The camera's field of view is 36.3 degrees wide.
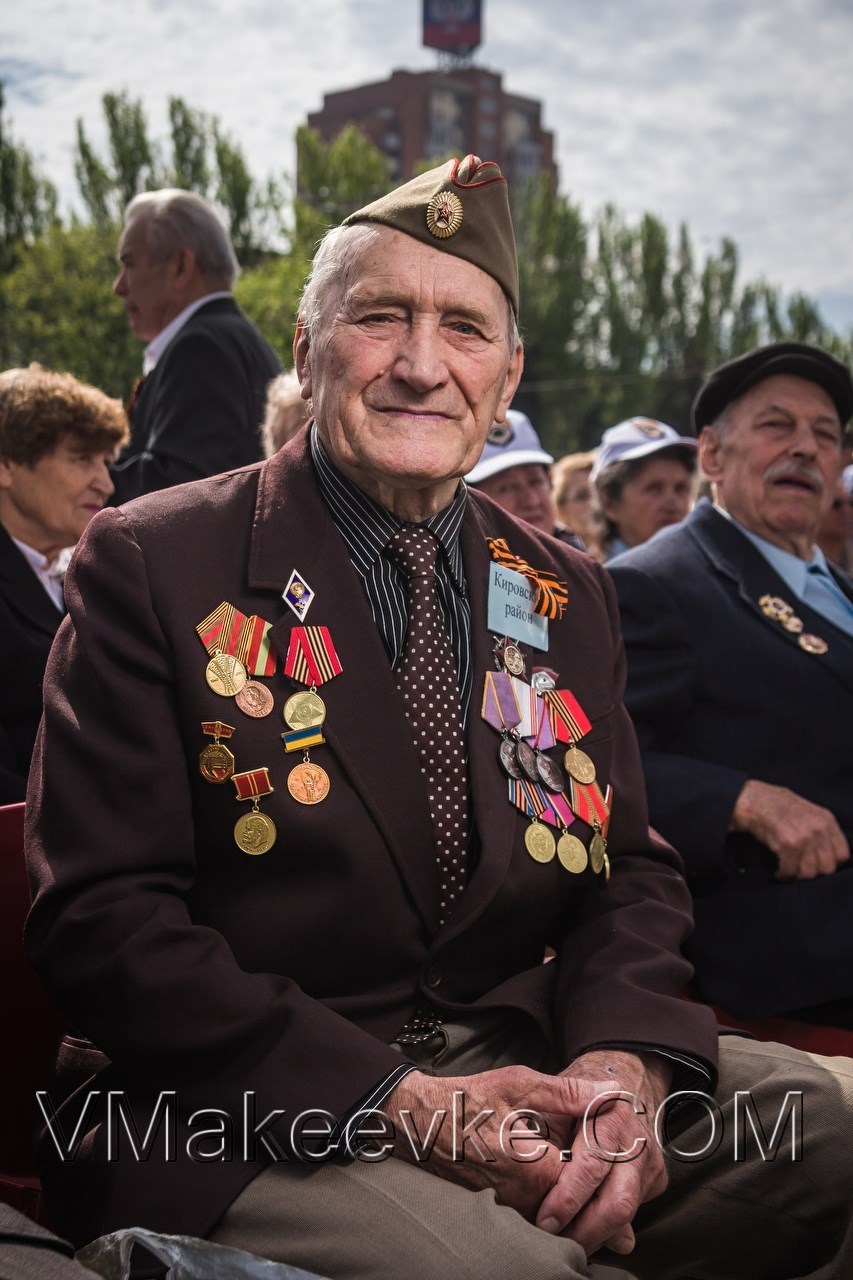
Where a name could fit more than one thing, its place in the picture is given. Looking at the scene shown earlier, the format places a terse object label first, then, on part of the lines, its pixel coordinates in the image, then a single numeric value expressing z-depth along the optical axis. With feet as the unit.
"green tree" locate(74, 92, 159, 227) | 125.90
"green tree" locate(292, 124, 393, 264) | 142.82
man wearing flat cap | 9.39
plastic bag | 5.15
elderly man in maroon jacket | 5.79
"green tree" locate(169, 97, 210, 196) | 129.39
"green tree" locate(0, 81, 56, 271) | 116.57
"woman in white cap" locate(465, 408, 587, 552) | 16.81
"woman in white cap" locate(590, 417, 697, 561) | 19.19
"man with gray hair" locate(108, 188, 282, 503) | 14.93
